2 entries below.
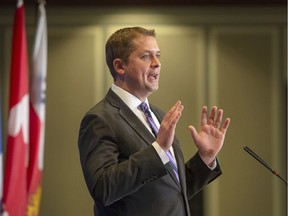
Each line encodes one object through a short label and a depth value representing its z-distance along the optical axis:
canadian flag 7.38
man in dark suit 5.89
